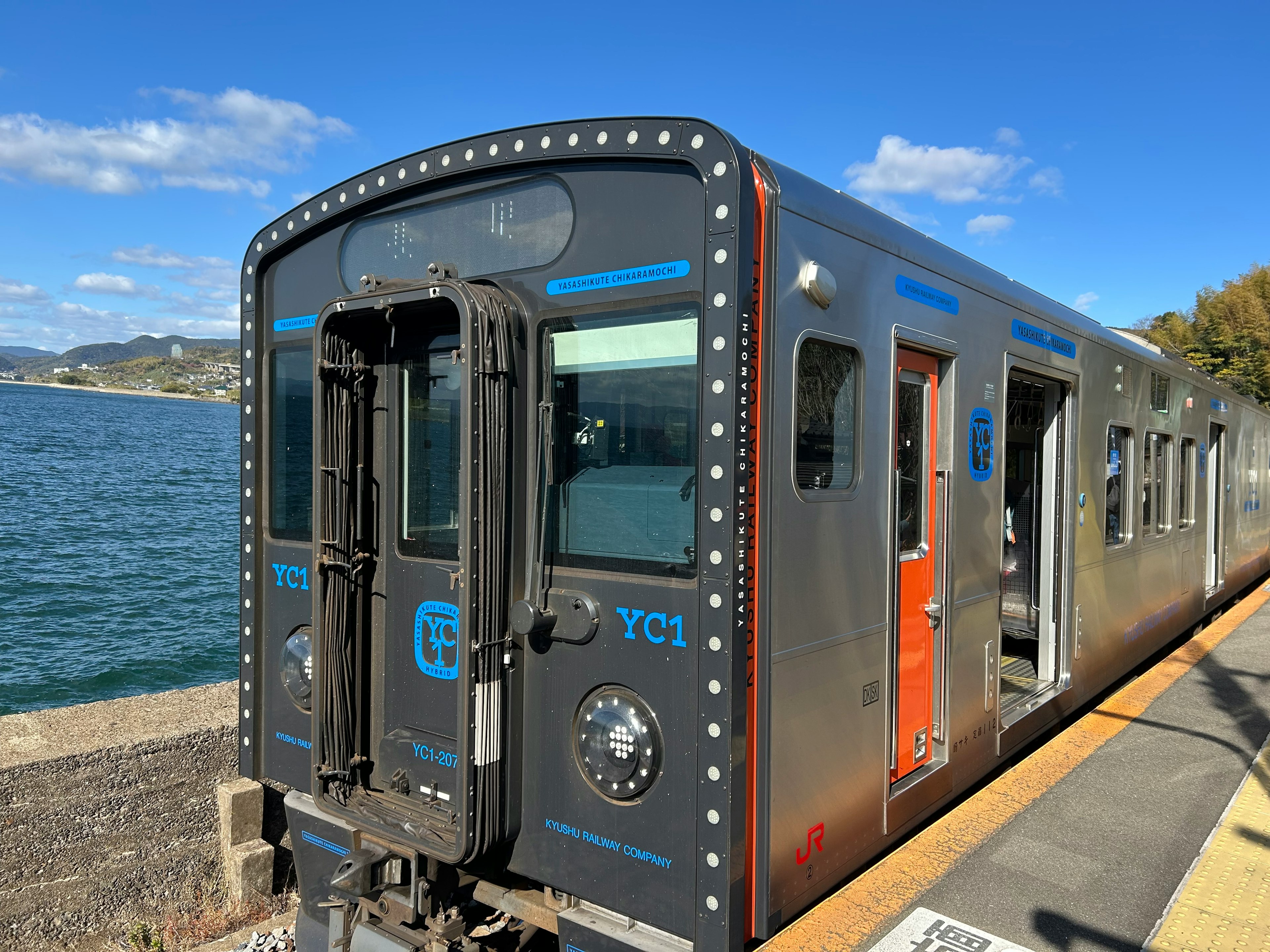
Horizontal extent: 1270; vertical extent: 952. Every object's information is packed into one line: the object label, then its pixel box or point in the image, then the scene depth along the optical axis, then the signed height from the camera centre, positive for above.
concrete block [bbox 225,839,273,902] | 4.39 -1.96
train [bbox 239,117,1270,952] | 2.55 -0.22
